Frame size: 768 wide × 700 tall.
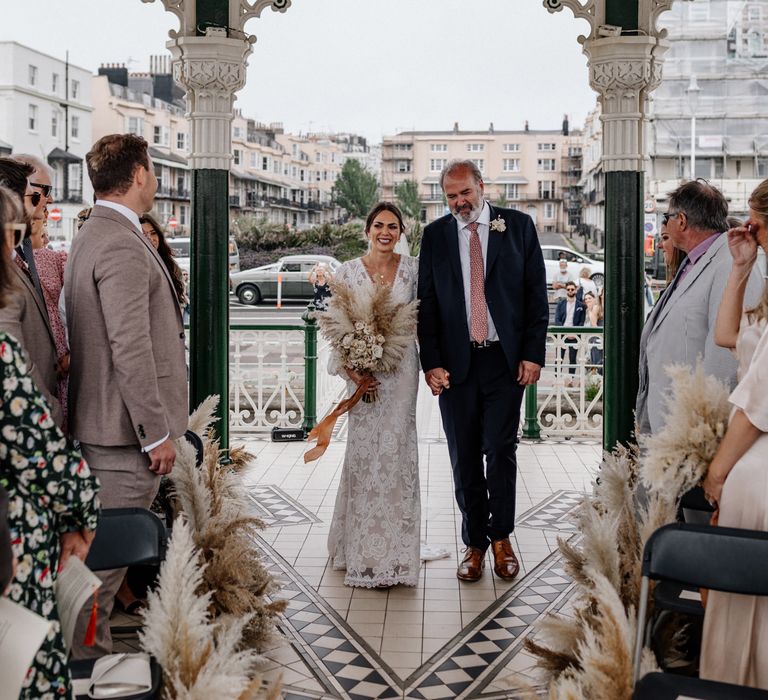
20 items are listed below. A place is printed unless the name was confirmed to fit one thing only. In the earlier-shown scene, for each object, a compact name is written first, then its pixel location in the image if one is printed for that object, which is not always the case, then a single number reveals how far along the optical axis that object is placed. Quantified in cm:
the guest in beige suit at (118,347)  320
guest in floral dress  197
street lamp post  2497
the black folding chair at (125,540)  257
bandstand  520
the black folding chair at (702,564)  239
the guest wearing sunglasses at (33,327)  316
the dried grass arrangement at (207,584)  247
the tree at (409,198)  5369
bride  456
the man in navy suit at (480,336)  461
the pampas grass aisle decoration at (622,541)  255
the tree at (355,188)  5703
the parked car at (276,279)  2866
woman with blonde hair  268
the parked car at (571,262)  2534
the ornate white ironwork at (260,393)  844
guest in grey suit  380
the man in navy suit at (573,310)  1210
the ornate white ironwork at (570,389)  822
